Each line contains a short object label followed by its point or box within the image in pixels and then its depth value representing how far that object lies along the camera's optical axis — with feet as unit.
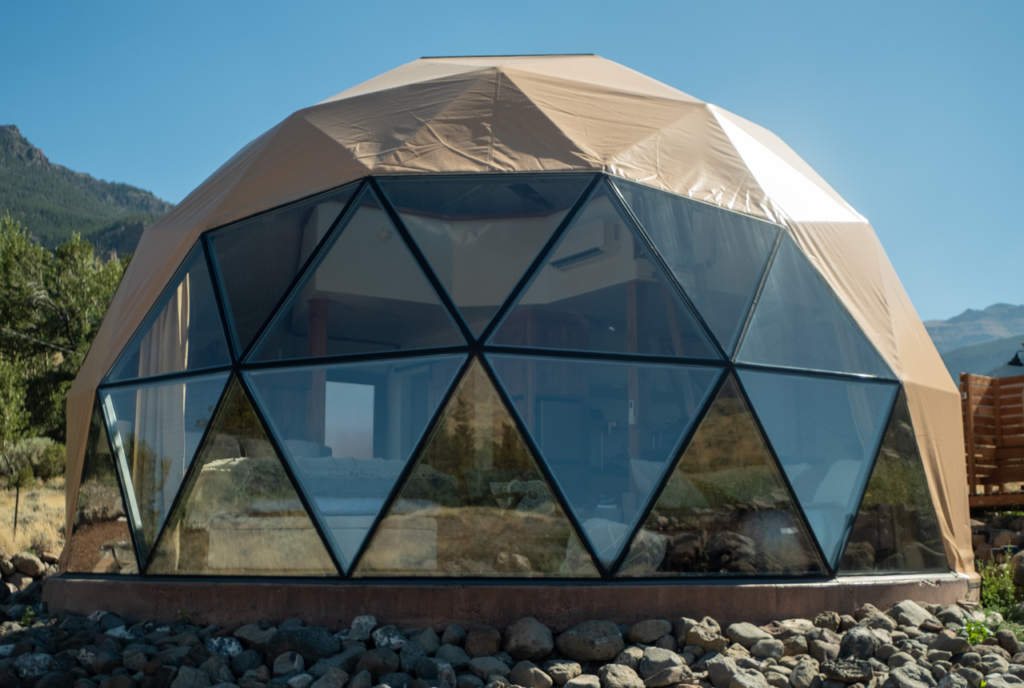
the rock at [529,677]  19.57
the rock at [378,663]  20.07
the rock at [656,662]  19.94
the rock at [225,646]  21.98
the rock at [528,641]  21.13
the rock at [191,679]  19.70
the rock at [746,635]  21.95
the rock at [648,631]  21.75
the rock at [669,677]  19.36
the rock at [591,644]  21.04
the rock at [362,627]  22.16
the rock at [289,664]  20.40
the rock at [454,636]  21.86
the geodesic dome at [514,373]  23.81
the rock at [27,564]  36.14
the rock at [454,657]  20.84
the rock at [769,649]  21.16
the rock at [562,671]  19.89
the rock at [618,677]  19.20
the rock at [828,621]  23.17
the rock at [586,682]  19.10
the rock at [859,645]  20.83
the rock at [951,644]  20.89
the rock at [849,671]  19.39
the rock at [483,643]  21.35
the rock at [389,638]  21.40
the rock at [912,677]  18.48
